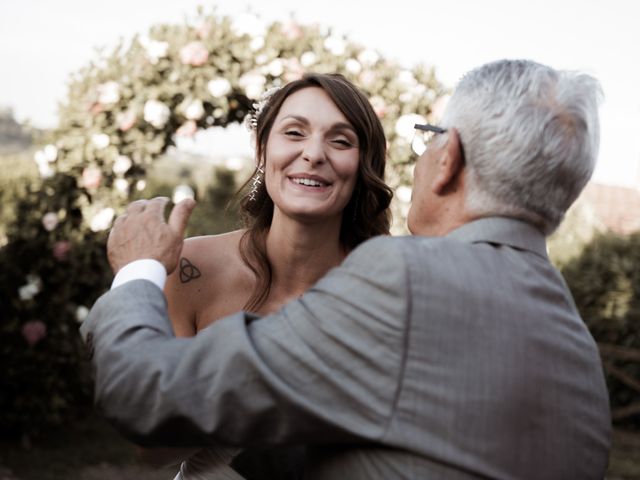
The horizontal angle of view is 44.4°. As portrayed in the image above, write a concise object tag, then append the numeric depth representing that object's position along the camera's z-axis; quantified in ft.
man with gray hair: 5.22
